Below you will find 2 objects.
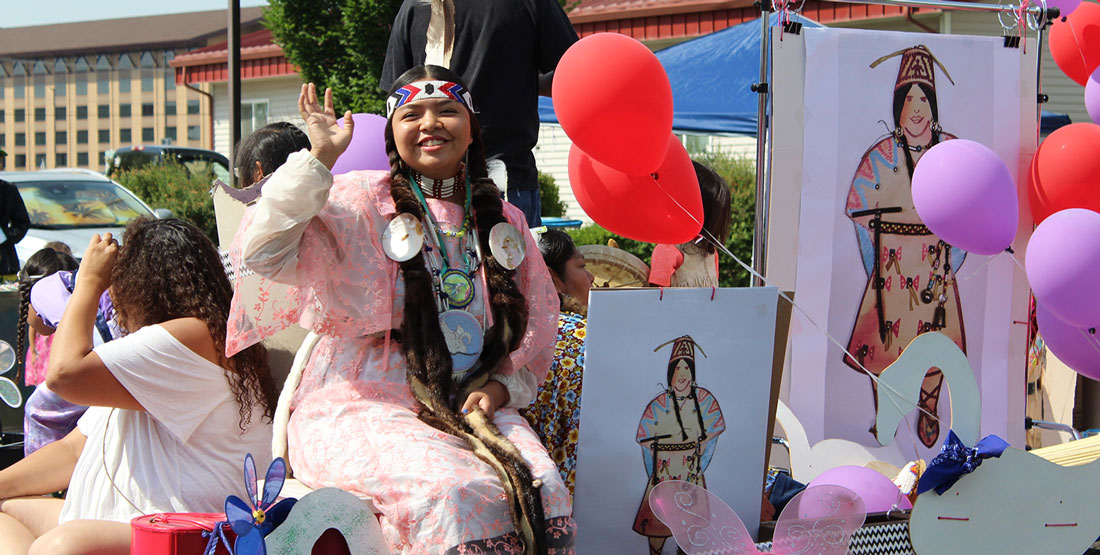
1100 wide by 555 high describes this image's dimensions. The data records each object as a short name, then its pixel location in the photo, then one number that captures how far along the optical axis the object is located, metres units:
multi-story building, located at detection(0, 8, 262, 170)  54.47
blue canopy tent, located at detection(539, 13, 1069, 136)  7.81
